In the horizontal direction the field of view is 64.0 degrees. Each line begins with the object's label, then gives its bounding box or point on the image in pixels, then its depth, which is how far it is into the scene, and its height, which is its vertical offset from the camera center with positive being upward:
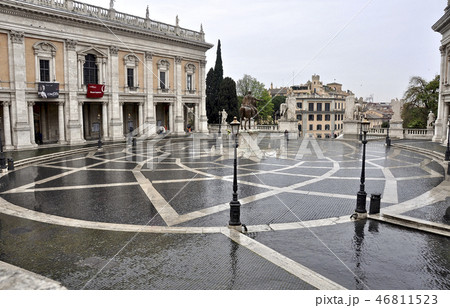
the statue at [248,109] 29.28 +0.75
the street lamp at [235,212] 11.16 -2.91
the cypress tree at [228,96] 58.53 +3.57
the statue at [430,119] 41.37 +0.03
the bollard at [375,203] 12.32 -2.87
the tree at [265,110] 83.38 +1.98
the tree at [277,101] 102.33 +4.89
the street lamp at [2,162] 21.35 -2.70
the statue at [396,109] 40.00 +1.12
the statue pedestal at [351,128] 44.91 -1.17
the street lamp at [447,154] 23.25 -2.27
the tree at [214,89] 61.41 +5.00
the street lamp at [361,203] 12.21 -2.86
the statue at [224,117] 52.61 +0.13
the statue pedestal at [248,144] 28.64 -2.08
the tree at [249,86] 82.62 +7.60
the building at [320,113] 94.19 +1.42
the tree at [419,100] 52.81 +2.84
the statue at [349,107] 44.16 +1.46
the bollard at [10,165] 21.83 -2.92
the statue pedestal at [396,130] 41.28 -1.25
